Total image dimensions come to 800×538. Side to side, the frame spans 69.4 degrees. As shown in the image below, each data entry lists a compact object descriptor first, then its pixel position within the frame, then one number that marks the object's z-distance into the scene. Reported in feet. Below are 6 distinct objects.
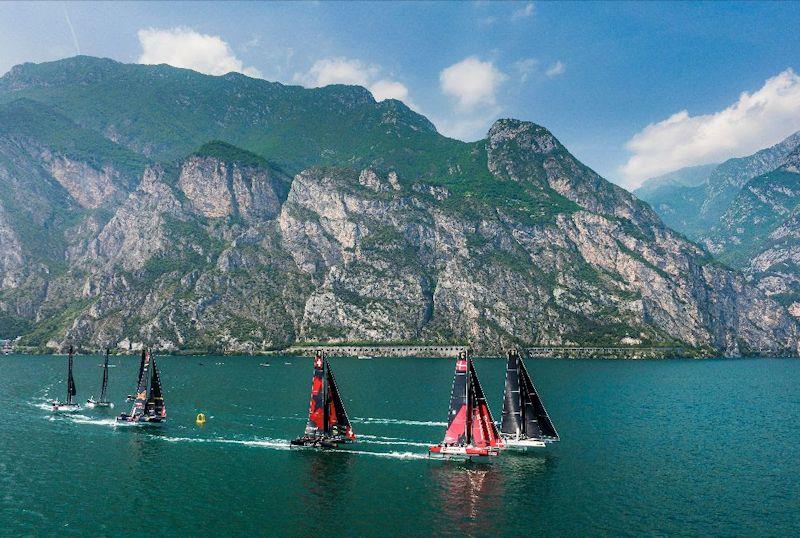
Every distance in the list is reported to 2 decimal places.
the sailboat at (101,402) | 492.54
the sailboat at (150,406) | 404.77
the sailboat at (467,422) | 299.99
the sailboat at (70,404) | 456.04
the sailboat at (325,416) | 329.31
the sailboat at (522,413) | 334.85
